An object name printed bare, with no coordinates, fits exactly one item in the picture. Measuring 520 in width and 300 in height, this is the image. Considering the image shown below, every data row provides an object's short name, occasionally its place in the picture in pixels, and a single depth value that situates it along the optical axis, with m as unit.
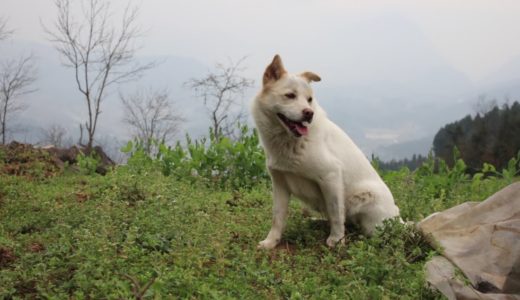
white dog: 4.94
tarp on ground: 3.99
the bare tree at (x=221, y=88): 24.59
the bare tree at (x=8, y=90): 32.71
